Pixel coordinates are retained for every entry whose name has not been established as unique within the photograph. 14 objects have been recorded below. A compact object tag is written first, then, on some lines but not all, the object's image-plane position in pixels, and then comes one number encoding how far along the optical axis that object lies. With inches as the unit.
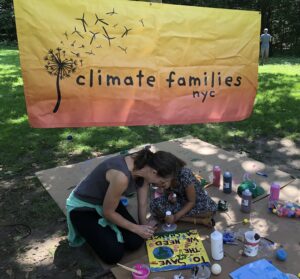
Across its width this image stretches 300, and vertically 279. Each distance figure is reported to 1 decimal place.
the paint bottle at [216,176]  124.3
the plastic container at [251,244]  88.6
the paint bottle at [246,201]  107.0
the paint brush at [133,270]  83.5
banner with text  94.4
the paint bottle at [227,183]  118.6
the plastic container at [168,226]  101.3
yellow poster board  87.7
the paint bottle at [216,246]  86.7
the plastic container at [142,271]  83.3
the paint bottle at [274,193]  112.0
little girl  99.9
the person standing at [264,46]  474.2
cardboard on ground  91.5
